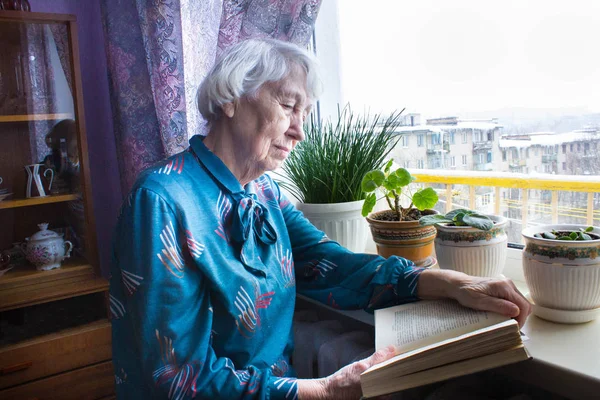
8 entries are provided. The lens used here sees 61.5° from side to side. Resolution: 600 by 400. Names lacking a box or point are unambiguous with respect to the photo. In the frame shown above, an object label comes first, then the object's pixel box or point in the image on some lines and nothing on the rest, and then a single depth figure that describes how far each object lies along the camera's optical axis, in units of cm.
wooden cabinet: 181
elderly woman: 94
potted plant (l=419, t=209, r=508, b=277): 115
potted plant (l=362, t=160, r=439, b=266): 132
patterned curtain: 158
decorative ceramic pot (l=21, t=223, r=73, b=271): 189
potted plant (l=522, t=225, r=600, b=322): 94
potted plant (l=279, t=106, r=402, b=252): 154
